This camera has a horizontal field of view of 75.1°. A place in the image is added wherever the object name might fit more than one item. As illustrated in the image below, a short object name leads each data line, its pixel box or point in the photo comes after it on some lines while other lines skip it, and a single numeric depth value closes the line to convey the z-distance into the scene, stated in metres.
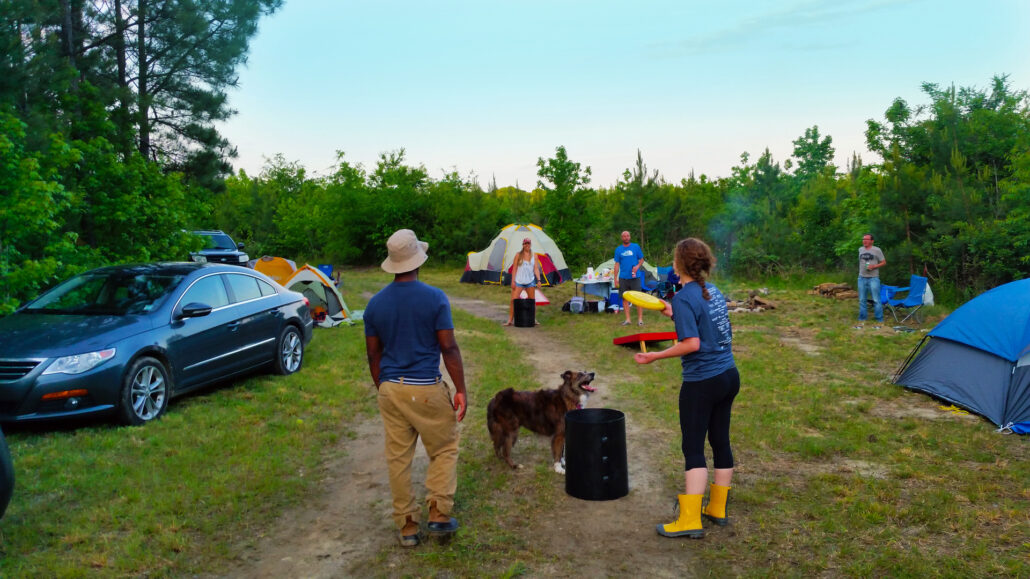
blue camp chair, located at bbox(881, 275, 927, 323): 12.67
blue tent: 6.48
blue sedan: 5.76
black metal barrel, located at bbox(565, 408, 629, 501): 4.66
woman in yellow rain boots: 4.05
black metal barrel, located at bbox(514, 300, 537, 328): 13.52
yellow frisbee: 4.51
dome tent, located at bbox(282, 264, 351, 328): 13.51
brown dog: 5.20
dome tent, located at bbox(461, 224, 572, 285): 21.98
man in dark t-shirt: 3.95
